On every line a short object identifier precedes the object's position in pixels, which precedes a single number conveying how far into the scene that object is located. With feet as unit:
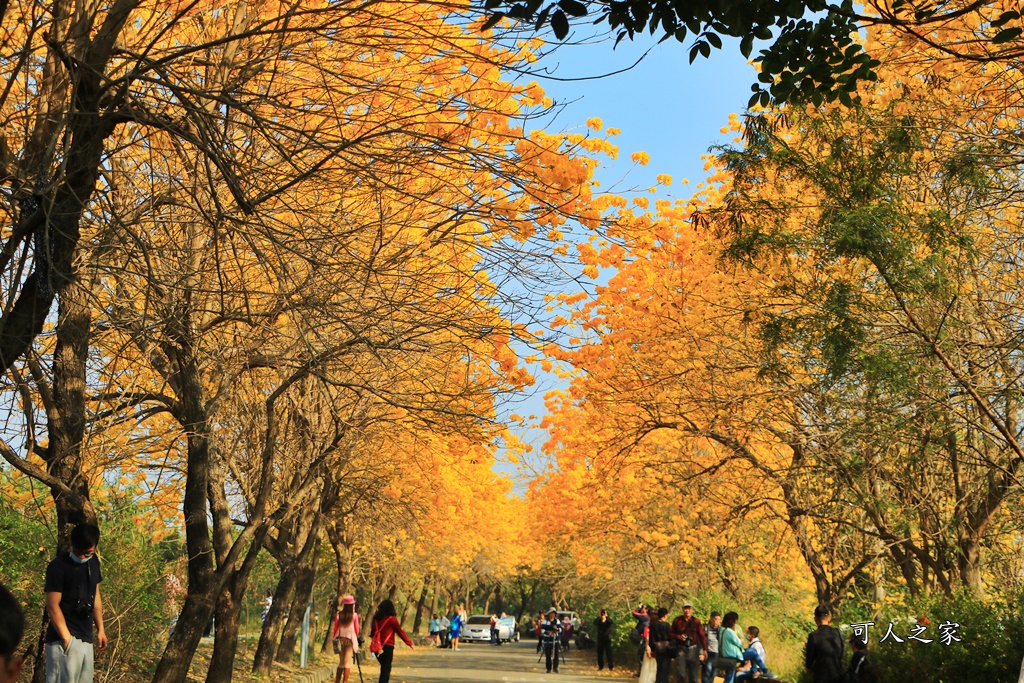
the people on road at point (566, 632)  157.21
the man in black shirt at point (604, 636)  107.95
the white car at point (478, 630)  201.82
